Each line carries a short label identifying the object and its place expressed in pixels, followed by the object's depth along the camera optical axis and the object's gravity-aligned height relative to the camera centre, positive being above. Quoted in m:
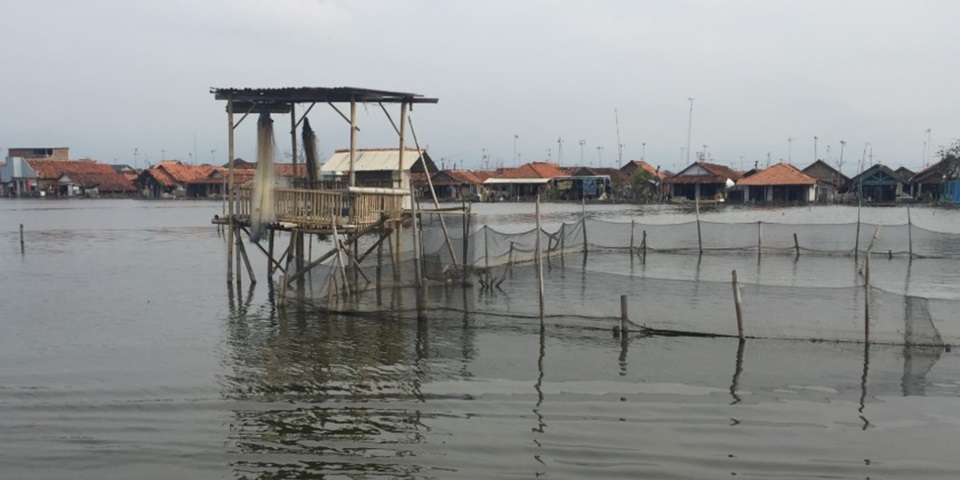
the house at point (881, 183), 66.81 +1.28
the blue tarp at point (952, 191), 57.56 +0.54
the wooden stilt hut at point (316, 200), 15.45 -0.06
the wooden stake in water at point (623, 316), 12.56 -1.89
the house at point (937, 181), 59.09 +1.34
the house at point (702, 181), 71.12 +1.49
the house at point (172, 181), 91.81 +1.75
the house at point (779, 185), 65.88 +1.06
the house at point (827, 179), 72.62 +1.76
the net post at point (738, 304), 11.52 -1.56
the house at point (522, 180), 82.44 +1.77
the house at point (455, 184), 78.69 +1.30
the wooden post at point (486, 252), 19.21 -1.34
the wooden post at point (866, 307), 10.89 -1.52
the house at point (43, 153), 98.69 +5.45
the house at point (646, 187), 76.12 +1.01
